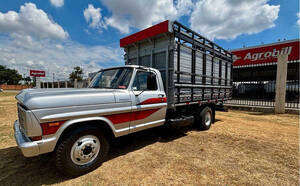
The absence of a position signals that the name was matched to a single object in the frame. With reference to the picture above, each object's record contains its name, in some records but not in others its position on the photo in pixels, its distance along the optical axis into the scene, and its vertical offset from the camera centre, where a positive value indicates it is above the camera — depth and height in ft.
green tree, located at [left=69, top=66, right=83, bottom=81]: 136.46 +12.94
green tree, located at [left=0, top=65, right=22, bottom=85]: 216.90 +17.56
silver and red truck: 7.26 -0.94
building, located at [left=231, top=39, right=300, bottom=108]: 38.52 +10.27
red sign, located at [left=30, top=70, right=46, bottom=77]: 56.08 +6.07
